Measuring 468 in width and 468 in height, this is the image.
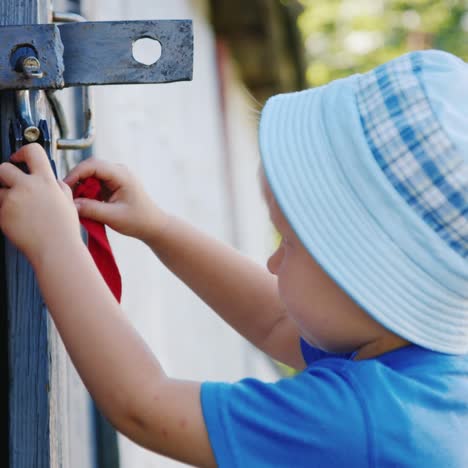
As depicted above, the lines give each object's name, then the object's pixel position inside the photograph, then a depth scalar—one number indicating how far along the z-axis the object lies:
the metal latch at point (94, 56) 1.03
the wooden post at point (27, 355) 1.06
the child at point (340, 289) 1.01
